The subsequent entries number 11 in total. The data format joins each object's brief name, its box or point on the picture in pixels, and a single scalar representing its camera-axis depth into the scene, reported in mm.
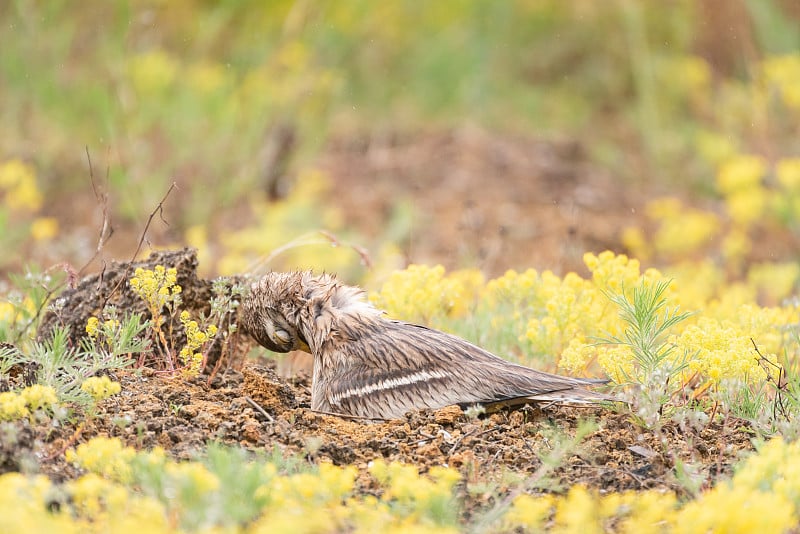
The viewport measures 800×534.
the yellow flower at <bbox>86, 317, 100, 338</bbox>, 7891
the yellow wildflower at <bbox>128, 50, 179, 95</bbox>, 19528
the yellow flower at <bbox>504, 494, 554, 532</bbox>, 5582
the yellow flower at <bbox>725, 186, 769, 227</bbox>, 17562
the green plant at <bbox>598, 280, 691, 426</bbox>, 7395
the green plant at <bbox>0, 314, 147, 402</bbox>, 7406
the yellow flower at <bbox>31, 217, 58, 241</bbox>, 15297
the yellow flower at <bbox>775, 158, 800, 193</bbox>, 17078
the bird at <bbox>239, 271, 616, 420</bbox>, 7891
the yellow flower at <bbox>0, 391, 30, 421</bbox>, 6531
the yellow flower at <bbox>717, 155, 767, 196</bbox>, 17500
